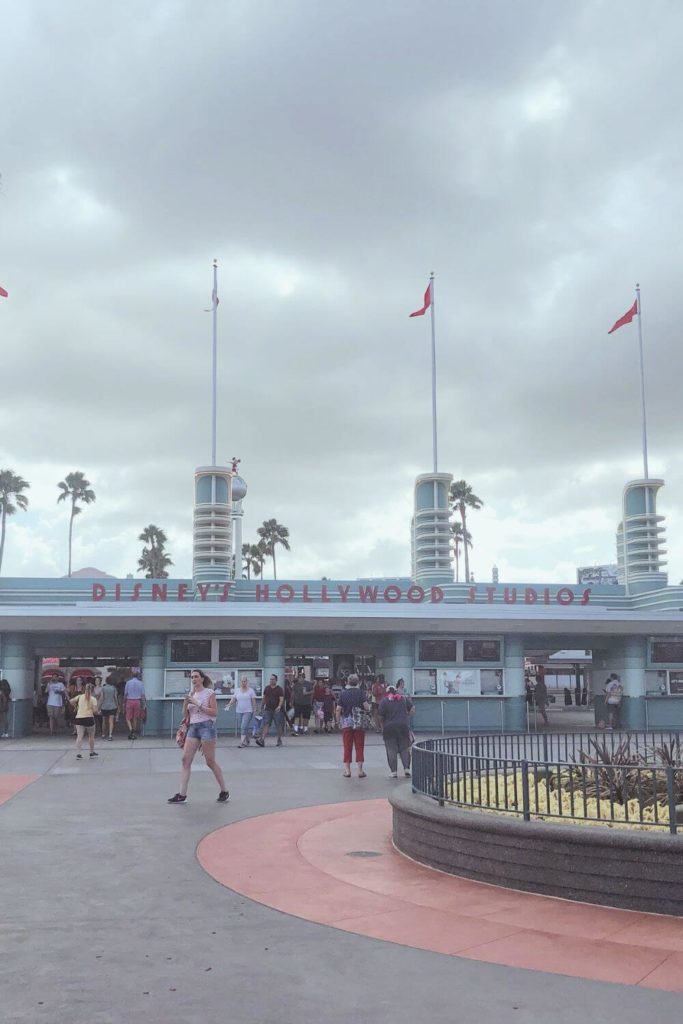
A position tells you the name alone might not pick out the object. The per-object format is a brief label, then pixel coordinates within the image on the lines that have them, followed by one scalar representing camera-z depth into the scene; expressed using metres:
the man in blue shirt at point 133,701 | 23.73
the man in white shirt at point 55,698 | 24.69
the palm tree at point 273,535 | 91.81
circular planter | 7.47
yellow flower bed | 8.25
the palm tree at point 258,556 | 90.56
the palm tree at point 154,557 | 88.81
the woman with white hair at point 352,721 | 16.14
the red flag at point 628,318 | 36.19
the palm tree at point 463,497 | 86.75
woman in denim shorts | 13.03
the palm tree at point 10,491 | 81.19
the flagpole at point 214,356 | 36.47
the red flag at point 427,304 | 37.33
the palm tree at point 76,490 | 90.69
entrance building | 24.89
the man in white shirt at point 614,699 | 27.27
